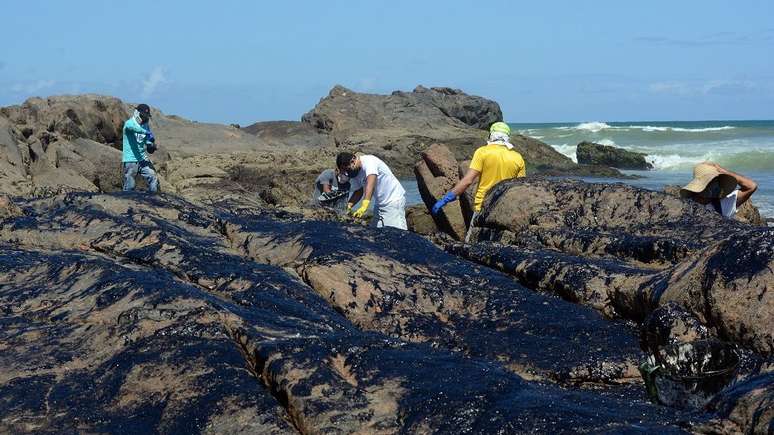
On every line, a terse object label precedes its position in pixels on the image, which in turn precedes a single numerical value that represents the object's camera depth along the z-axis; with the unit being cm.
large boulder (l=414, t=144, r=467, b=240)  1670
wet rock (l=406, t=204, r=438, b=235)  1573
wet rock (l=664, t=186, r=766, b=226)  1438
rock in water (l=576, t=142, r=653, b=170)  4434
